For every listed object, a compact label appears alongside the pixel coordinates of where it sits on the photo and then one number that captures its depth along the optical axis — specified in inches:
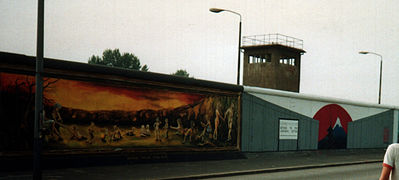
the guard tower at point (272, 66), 1934.1
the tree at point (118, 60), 3316.9
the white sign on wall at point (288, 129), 975.6
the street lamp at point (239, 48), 989.4
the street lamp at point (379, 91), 1477.7
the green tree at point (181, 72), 4193.7
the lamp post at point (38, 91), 433.7
